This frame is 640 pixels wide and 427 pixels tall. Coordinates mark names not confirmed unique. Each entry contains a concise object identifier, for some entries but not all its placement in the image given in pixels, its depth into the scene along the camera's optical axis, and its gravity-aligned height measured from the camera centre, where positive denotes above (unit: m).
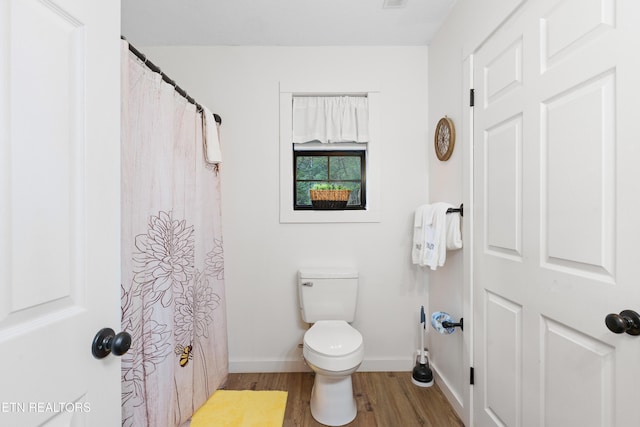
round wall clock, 1.71 +0.45
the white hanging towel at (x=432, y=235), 1.67 -0.14
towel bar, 1.61 +0.01
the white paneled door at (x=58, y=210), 0.50 +0.00
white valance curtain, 2.16 +0.69
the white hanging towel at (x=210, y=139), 1.78 +0.44
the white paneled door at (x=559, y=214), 0.80 -0.01
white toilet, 1.55 -0.73
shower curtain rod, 1.20 +0.64
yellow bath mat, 1.60 -1.15
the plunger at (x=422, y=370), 1.93 -1.07
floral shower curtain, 1.19 -0.21
